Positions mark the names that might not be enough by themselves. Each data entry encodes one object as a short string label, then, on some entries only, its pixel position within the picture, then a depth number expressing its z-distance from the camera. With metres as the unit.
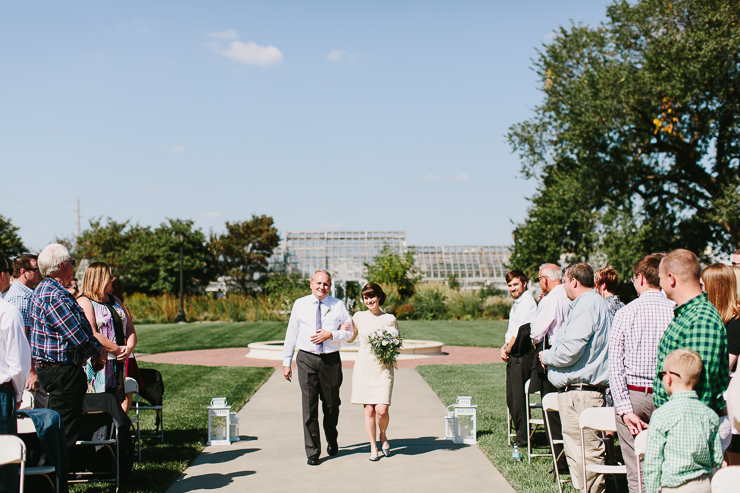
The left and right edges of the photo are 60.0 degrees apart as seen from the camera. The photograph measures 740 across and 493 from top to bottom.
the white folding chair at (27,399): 6.03
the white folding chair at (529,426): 6.86
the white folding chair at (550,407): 6.27
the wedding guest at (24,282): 6.81
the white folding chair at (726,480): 3.72
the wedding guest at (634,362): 4.83
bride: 7.15
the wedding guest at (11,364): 4.43
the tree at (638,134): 22.42
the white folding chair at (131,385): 7.46
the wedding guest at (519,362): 7.40
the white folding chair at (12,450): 4.20
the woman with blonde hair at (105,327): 6.62
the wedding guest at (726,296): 4.68
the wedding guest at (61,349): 5.46
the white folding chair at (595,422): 5.23
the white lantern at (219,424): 7.78
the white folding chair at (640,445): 4.49
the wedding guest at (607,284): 6.72
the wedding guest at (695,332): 4.10
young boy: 3.88
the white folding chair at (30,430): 4.70
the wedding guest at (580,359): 5.77
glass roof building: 47.57
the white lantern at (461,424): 7.83
